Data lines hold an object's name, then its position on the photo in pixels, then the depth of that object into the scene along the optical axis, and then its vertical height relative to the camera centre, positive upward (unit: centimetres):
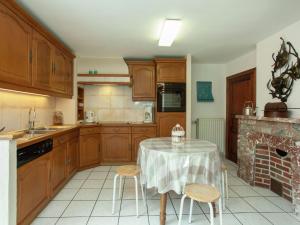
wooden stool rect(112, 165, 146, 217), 239 -69
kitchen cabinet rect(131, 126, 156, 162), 428 -44
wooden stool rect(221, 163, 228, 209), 249 -80
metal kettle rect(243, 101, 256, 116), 354 +4
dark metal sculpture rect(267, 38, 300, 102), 268 +58
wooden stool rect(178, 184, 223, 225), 169 -69
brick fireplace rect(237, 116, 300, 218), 241 -59
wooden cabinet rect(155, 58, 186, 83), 421 +88
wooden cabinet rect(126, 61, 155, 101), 440 +74
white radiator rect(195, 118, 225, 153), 496 -40
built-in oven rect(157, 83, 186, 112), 421 +33
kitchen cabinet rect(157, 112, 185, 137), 422 -16
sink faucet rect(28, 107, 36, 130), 305 -8
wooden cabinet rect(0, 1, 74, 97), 200 +70
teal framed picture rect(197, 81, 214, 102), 502 +53
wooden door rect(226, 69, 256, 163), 412 +33
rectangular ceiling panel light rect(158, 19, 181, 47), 259 +112
